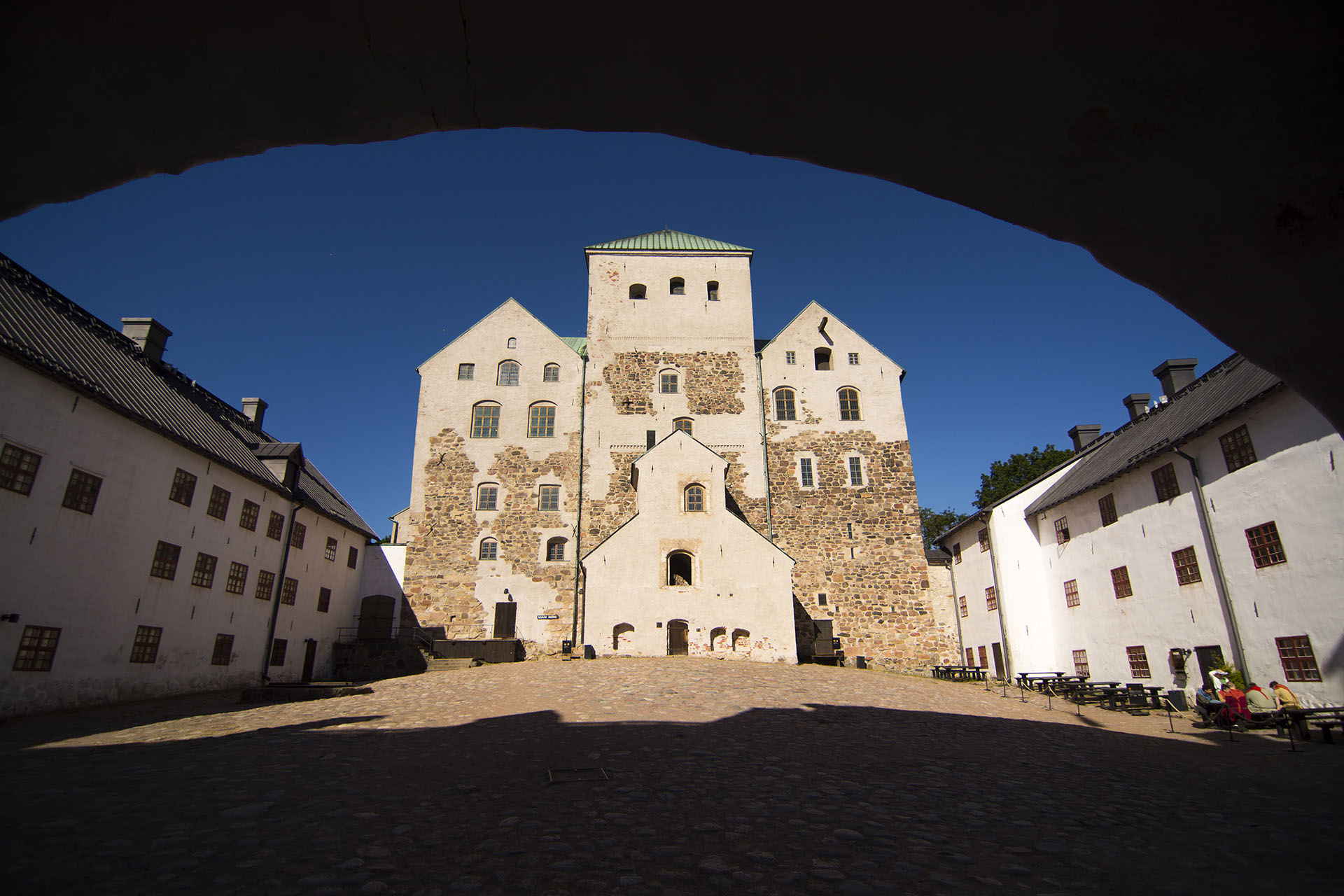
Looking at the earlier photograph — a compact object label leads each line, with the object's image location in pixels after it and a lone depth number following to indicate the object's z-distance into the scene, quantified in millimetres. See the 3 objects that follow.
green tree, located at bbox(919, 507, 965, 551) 62375
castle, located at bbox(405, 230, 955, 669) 26141
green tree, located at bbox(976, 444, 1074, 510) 45094
